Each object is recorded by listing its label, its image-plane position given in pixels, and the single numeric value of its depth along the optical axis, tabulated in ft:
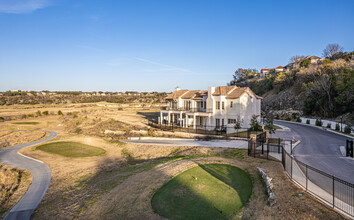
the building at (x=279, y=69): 344.37
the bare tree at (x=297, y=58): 309.40
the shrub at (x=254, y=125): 96.53
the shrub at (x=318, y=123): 112.16
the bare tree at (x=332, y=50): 212.84
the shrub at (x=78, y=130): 121.19
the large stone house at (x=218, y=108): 103.47
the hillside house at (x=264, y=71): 382.48
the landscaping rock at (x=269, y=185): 28.98
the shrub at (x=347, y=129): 85.19
